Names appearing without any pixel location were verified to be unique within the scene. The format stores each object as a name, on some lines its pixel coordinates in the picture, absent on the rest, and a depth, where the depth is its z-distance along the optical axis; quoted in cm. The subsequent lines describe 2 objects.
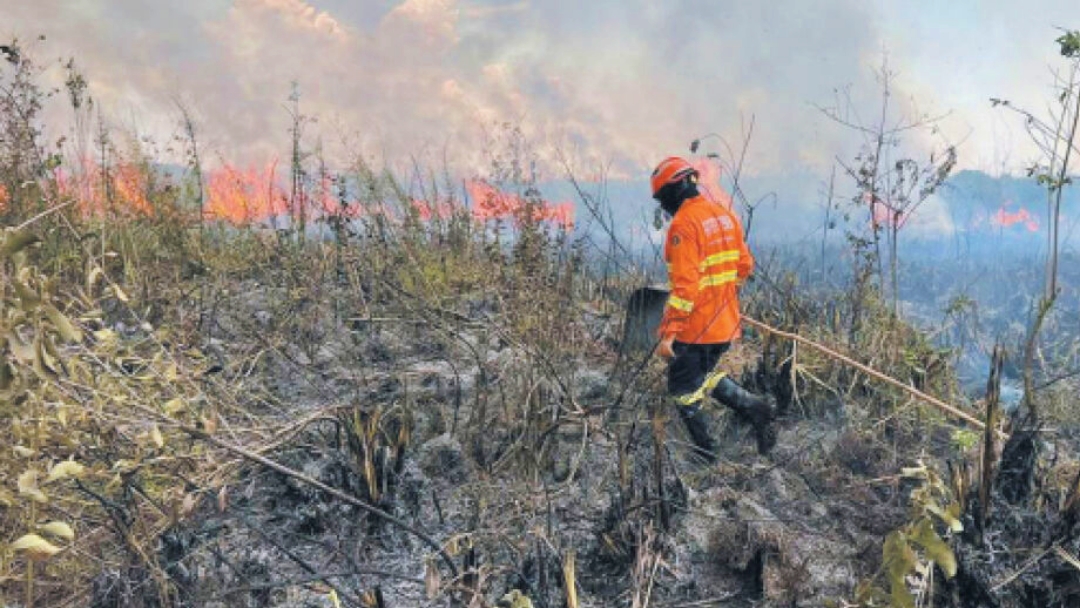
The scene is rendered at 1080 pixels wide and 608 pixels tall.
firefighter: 396
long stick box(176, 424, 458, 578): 191
